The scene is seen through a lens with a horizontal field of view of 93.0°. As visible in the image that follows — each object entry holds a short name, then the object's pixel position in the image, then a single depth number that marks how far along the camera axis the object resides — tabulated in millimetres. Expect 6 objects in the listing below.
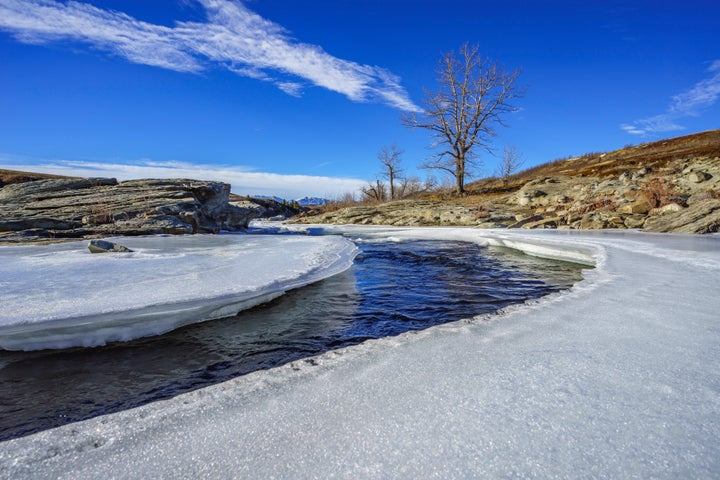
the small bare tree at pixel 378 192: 39500
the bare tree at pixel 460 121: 24531
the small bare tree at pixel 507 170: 36594
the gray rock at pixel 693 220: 8617
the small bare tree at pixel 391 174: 37750
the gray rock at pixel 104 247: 6082
